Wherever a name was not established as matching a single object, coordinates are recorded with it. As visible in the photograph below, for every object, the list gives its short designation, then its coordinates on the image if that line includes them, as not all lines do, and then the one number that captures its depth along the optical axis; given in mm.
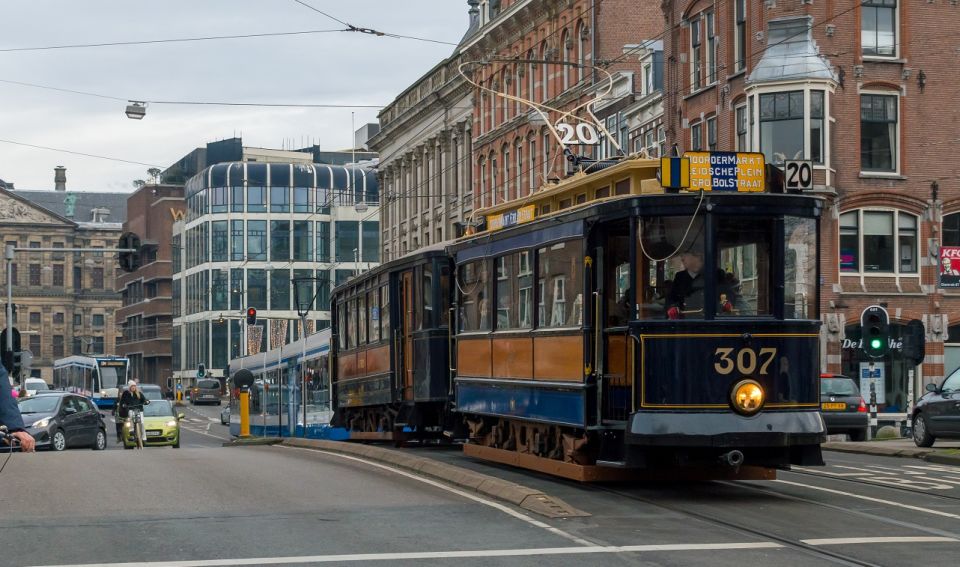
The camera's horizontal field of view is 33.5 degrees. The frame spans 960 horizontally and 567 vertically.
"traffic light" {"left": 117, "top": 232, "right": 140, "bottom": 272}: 41219
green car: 42731
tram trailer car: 23094
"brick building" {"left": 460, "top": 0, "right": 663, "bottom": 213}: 54500
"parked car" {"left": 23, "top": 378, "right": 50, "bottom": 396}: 81469
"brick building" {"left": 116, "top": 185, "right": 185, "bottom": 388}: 128500
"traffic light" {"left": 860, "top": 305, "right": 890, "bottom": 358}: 27688
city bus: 87312
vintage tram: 14477
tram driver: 14648
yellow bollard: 46031
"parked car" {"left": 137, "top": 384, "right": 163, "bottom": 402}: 78938
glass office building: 108500
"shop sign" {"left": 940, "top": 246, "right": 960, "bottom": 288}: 41000
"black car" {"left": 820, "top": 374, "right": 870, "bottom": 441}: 30281
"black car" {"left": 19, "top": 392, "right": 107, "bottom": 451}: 31703
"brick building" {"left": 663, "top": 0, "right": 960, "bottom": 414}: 40688
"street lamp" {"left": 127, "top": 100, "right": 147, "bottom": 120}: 39562
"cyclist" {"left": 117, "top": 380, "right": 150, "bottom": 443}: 36384
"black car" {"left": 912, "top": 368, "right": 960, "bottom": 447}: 25406
